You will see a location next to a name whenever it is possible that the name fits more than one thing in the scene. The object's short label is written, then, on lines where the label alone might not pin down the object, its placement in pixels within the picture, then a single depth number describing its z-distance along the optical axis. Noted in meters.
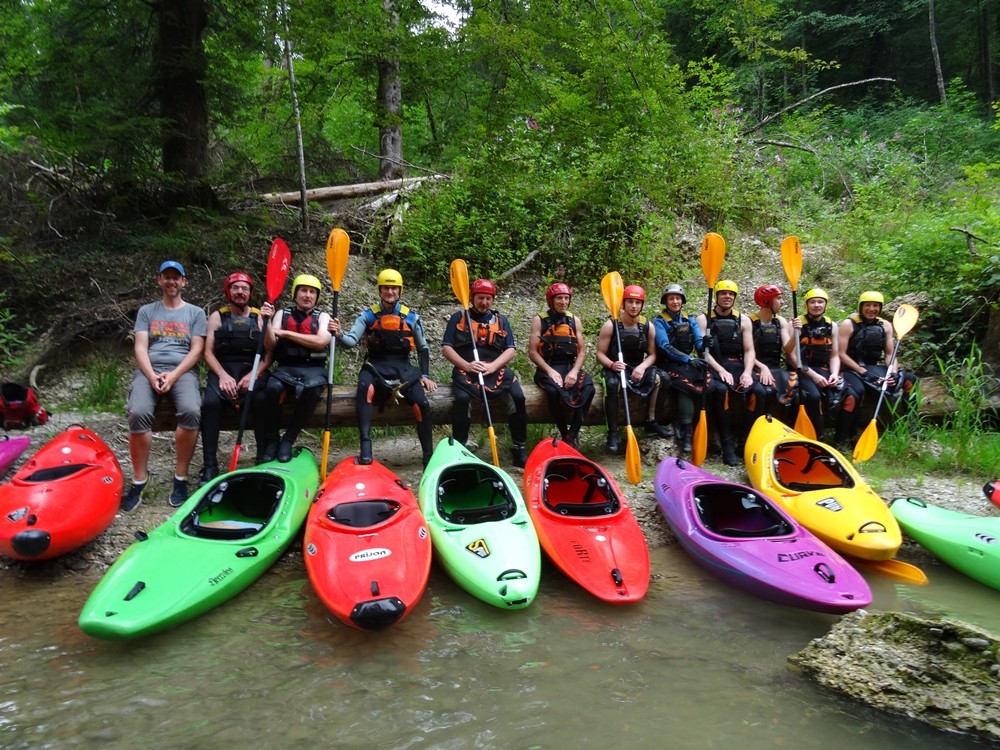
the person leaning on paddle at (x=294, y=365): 4.79
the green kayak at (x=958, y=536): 3.57
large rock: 2.36
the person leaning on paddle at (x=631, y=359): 5.55
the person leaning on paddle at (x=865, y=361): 5.70
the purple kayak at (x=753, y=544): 3.19
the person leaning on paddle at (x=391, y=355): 4.99
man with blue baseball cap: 4.34
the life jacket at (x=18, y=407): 5.50
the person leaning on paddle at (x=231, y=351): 4.70
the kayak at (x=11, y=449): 4.68
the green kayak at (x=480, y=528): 3.26
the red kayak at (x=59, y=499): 3.27
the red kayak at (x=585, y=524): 3.42
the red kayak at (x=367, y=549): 2.96
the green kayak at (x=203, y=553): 2.83
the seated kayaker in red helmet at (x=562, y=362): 5.39
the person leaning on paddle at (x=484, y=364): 5.24
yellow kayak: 3.73
